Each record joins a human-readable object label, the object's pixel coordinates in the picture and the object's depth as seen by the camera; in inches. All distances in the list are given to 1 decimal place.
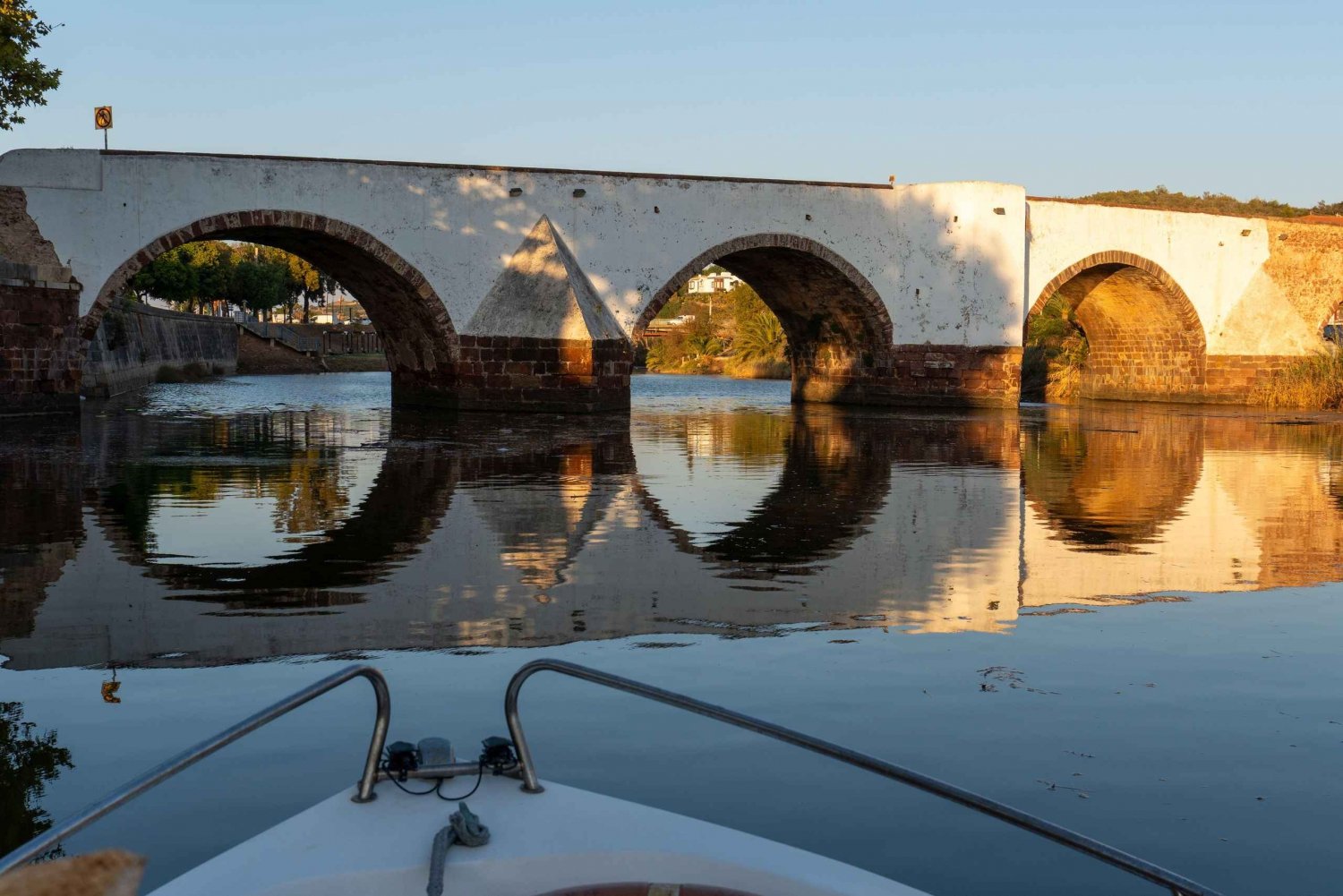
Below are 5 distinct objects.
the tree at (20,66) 777.6
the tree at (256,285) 2501.2
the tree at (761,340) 2181.3
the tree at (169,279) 2022.6
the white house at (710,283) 4770.9
